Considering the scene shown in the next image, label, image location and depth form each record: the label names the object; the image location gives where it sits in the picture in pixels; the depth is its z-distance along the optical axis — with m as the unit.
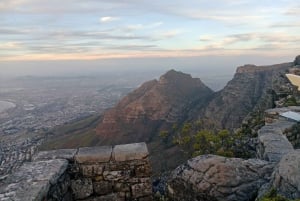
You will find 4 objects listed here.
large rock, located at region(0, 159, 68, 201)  2.65
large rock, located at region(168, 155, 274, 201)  3.16
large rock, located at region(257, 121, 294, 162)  3.84
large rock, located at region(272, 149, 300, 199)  2.50
